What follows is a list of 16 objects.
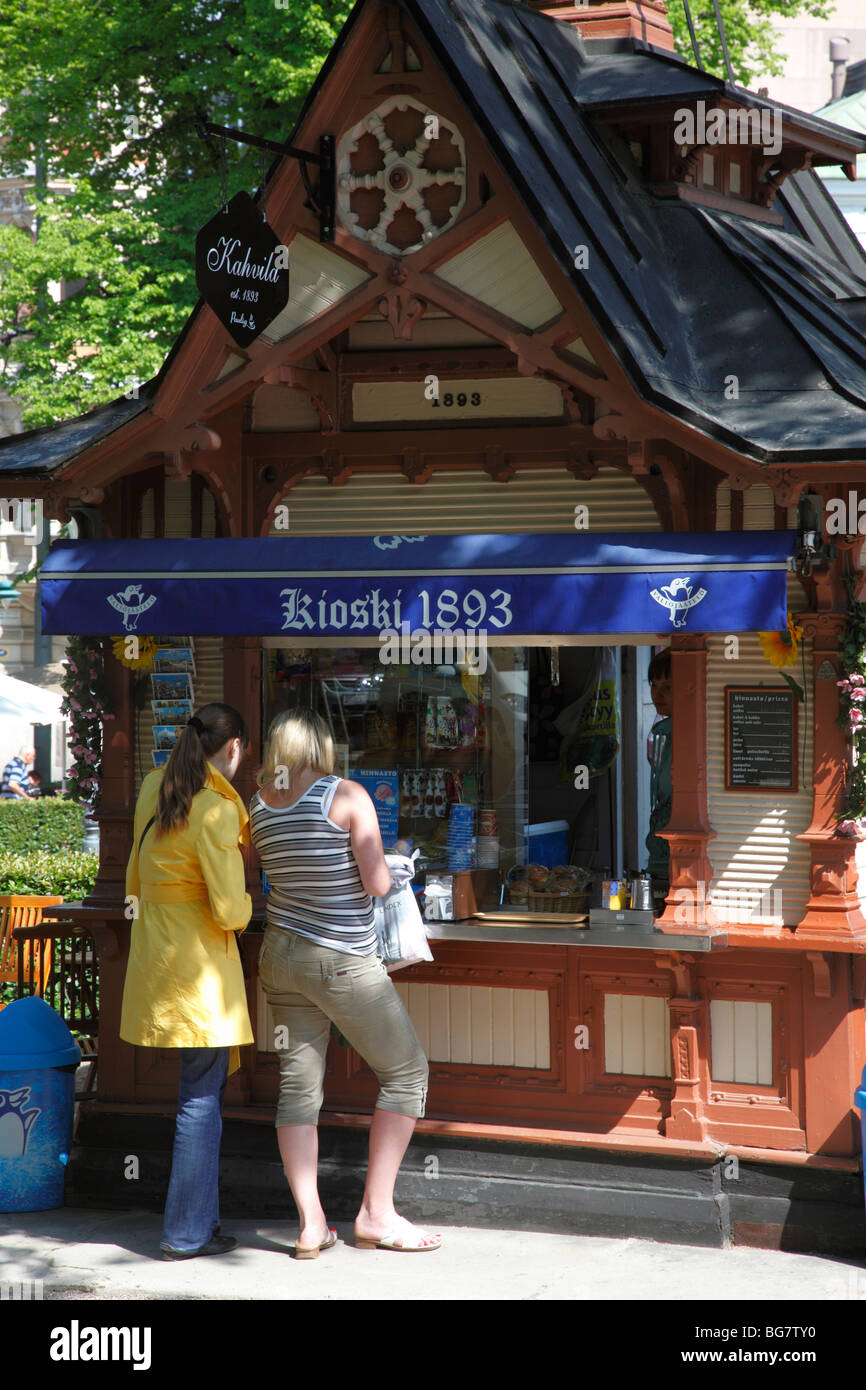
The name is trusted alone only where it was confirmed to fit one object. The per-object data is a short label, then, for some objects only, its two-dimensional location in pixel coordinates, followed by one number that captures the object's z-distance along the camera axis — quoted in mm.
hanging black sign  6477
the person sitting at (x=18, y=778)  22844
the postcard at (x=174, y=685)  7449
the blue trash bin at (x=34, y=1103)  6948
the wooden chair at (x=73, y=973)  7992
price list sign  6520
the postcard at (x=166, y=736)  7453
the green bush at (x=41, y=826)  18625
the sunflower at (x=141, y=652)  7383
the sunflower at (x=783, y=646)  6438
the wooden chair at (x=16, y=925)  9820
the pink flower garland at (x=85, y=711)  7480
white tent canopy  22594
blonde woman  6055
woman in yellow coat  6160
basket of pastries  7184
